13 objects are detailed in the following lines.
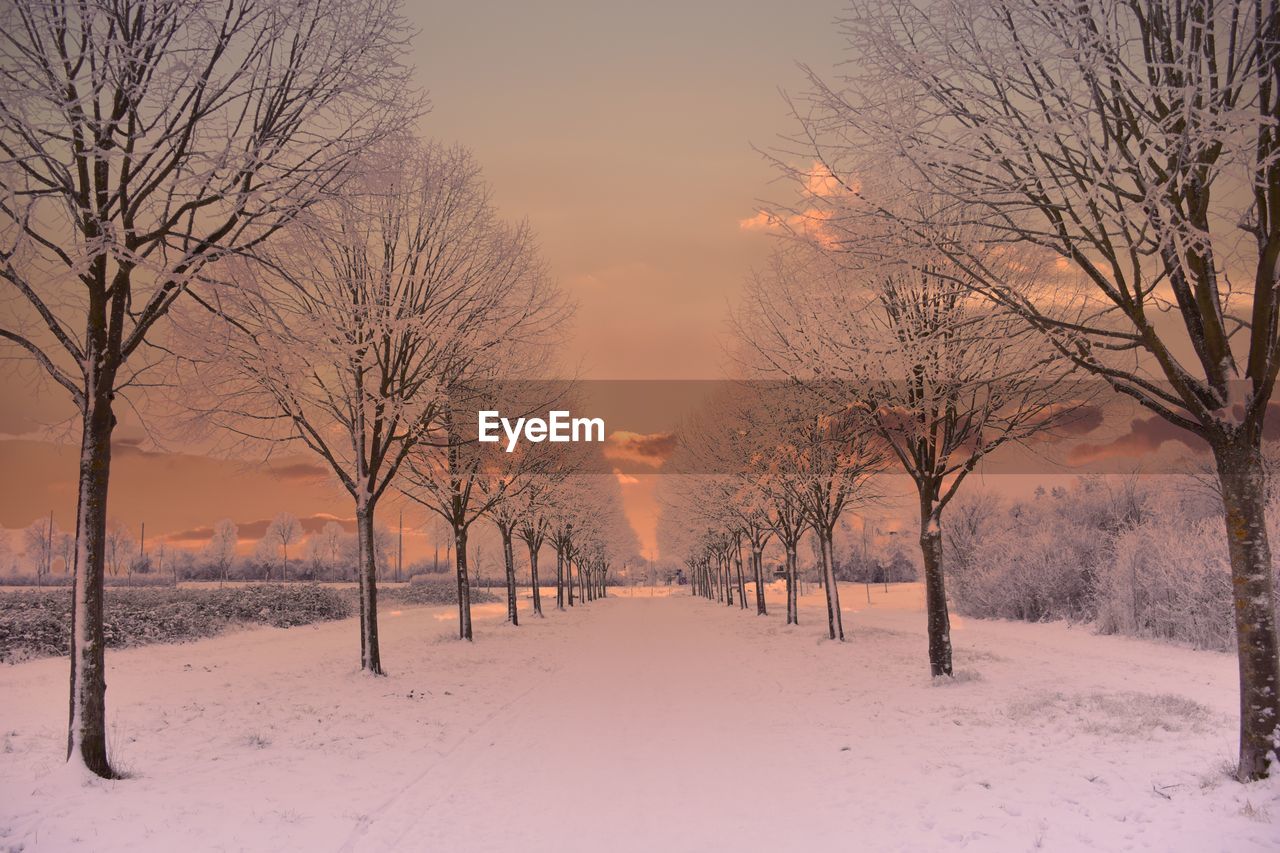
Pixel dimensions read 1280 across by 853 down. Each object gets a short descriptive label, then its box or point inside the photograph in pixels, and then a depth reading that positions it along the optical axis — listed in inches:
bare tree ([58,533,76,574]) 4206.2
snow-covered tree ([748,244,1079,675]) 431.2
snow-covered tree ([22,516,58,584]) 4160.9
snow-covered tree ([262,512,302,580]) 4544.8
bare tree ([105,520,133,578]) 4328.2
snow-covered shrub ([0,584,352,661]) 839.1
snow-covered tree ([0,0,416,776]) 259.8
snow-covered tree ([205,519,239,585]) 4500.5
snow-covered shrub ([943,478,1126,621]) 1245.1
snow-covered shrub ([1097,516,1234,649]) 813.2
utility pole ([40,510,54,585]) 4160.9
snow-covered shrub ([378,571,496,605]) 2166.6
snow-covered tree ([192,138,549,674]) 523.5
